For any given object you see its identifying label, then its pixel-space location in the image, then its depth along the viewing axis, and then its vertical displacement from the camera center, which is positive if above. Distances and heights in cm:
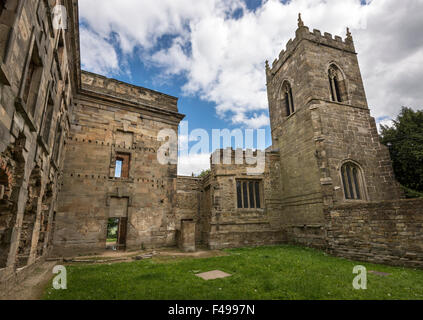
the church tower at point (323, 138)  1283 +477
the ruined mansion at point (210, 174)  797 +228
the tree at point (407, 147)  1460 +447
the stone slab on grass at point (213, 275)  660 -182
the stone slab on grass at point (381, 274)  695 -196
